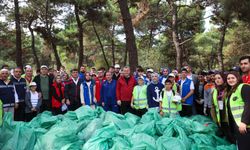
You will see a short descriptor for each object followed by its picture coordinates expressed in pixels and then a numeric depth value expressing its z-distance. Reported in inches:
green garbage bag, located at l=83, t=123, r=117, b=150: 95.6
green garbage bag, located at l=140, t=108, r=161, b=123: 120.2
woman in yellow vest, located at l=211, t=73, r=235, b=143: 108.4
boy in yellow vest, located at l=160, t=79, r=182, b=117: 135.2
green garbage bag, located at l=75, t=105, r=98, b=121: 131.1
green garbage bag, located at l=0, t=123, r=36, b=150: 111.2
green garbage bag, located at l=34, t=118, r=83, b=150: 107.3
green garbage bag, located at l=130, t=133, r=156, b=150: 91.3
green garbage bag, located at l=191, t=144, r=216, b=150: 96.7
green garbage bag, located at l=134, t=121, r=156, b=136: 105.0
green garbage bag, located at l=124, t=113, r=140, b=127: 120.2
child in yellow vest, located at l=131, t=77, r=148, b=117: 153.0
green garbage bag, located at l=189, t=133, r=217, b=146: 100.8
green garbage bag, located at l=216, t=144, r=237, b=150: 98.8
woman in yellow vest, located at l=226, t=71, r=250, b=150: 79.1
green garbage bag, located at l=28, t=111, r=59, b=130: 128.5
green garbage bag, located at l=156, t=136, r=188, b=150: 93.0
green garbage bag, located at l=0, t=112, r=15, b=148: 114.0
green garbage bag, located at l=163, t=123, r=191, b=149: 99.3
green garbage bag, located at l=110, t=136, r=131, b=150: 91.8
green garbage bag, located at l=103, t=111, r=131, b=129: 113.6
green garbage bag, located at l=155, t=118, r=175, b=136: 106.8
